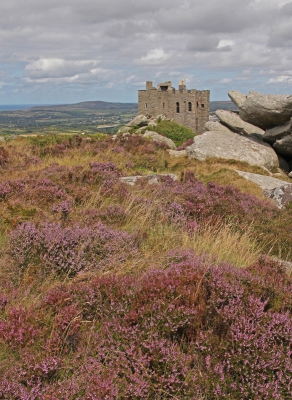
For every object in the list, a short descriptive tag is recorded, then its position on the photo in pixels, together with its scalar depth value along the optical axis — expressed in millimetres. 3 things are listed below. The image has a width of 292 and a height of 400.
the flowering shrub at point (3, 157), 11780
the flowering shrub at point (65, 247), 5133
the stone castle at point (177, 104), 66688
